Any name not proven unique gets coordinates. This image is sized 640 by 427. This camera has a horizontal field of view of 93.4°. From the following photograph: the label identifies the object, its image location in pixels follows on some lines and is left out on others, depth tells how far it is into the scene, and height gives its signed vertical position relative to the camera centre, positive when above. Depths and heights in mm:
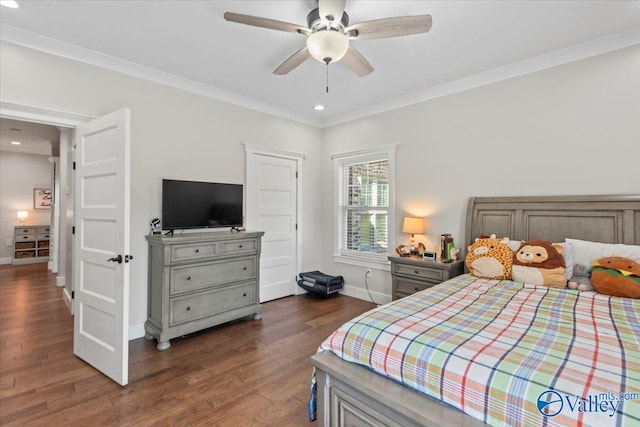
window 4180 +144
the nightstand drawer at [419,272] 3099 -609
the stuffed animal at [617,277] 2057 -419
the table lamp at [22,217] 6844 -135
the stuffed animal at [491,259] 2553 -371
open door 2273 -264
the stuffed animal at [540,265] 2357 -387
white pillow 2261 -262
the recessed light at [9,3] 2107 +1472
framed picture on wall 7055 +314
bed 1021 -578
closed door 4137 -19
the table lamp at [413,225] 3559 -117
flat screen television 3180 +99
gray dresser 2877 -718
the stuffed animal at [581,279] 2312 -489
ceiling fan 1819 +1199
